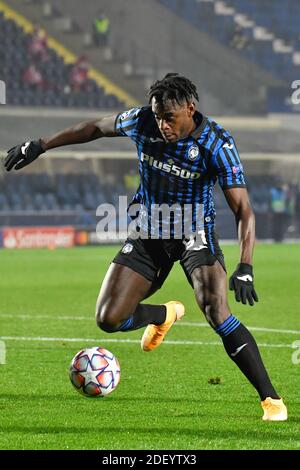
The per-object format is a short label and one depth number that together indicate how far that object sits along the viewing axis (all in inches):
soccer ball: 598.2
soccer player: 555.2
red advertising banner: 2367.1
